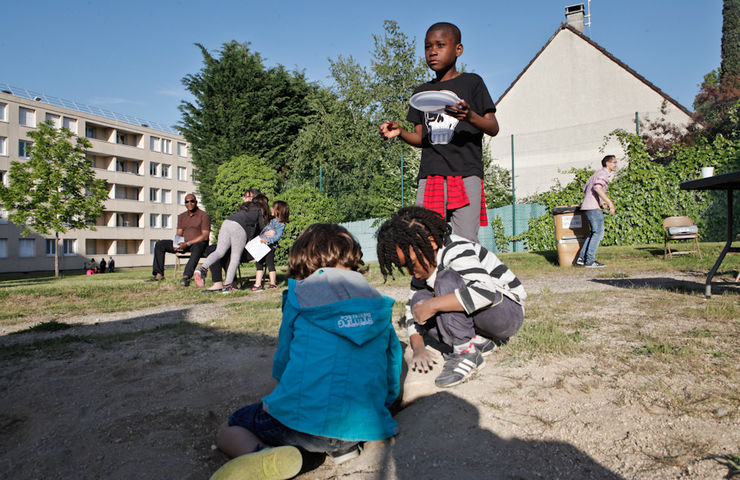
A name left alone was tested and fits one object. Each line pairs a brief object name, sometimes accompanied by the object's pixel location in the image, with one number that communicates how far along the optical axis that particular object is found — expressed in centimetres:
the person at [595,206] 816
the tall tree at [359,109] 2084
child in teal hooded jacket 182
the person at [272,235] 714
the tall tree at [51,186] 2114
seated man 796
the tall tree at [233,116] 2166
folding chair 879
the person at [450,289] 242
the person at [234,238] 696
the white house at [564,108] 1600
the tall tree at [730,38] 2675
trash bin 878
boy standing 340
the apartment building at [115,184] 3703
